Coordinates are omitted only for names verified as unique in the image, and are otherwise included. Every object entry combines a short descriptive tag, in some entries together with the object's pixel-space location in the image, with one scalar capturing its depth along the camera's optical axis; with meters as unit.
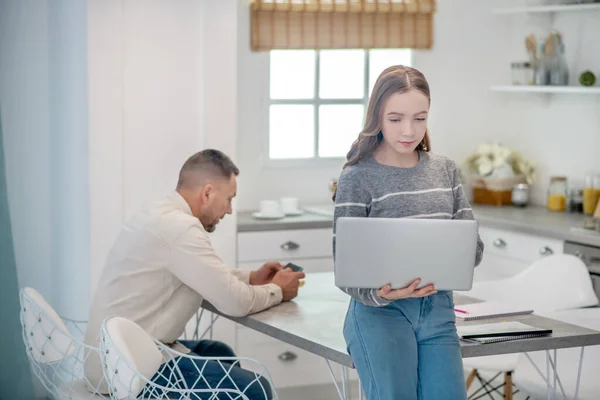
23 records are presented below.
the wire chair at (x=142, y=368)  2.68
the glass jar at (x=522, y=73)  5.30
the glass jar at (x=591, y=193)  4.95
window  5.29
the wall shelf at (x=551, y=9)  4.85
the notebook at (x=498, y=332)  2.68
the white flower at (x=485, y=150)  5.41
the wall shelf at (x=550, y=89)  4.82
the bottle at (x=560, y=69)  5.11
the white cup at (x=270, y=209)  4.80
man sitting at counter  3.14
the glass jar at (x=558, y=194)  5.19
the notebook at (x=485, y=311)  2.98
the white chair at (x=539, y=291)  3.75
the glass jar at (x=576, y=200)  5.08
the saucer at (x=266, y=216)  4.80
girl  2.44
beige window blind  5.09
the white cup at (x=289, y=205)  4.91
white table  2.68
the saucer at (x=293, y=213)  4.91
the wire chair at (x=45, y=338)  3.06
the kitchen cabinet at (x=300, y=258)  4.65
